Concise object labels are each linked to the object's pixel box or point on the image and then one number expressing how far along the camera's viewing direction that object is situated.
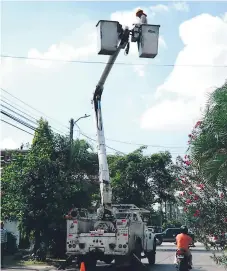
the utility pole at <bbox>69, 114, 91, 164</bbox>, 20.48
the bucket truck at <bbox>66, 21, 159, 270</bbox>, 14.30
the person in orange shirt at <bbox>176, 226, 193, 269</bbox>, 12.17
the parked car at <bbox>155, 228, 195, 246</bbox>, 41.62
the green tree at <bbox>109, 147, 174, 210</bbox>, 33.25
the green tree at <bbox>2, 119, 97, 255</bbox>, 17.88
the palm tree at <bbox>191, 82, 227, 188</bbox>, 10.40
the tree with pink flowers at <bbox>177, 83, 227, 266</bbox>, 10.50
